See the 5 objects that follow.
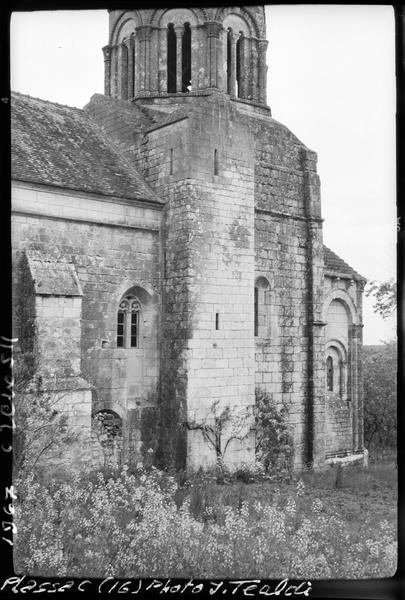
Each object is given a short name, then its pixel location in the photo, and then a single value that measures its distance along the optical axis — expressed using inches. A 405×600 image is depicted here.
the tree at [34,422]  422.0
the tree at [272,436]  669.9
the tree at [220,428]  590.6
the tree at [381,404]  1034.7
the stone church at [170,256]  549.6
